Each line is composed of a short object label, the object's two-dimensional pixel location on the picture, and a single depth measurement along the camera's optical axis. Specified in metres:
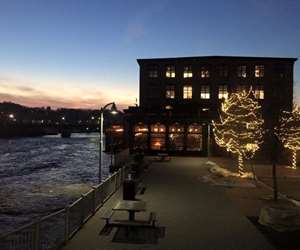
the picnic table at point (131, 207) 8.30
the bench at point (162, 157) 28.19
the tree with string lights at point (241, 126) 19.95
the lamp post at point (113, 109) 15.88
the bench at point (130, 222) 7.95
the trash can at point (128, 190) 11.08
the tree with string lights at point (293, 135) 24.05
